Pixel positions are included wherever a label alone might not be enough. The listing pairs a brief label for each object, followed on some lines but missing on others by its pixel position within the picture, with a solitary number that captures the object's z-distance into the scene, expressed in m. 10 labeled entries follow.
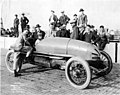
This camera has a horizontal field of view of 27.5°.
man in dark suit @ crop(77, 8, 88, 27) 12.89
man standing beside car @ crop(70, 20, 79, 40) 8.94
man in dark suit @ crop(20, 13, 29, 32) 16.14
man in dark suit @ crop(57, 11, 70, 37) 14.27
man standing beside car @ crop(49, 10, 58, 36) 14.20
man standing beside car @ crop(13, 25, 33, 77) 8.07
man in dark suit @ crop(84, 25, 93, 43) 9.64
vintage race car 6.71
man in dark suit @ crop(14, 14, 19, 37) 17.62
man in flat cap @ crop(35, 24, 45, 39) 9.70
